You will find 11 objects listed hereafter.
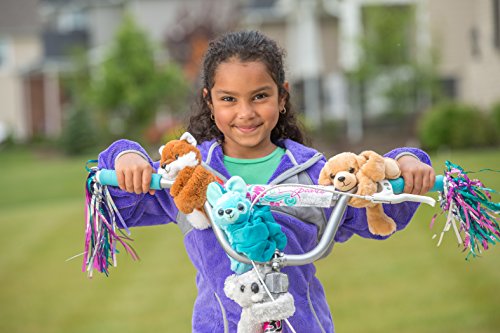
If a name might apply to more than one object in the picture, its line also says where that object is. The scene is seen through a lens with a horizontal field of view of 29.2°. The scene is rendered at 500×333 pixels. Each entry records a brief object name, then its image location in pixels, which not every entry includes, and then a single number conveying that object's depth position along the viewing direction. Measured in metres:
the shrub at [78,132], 27.55
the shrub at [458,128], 17.69
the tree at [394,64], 21.80
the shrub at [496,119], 17.50
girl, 2.70
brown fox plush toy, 2.52
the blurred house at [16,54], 38.88
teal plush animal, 2.36
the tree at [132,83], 27.80
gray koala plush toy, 2.40
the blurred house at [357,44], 19.70
